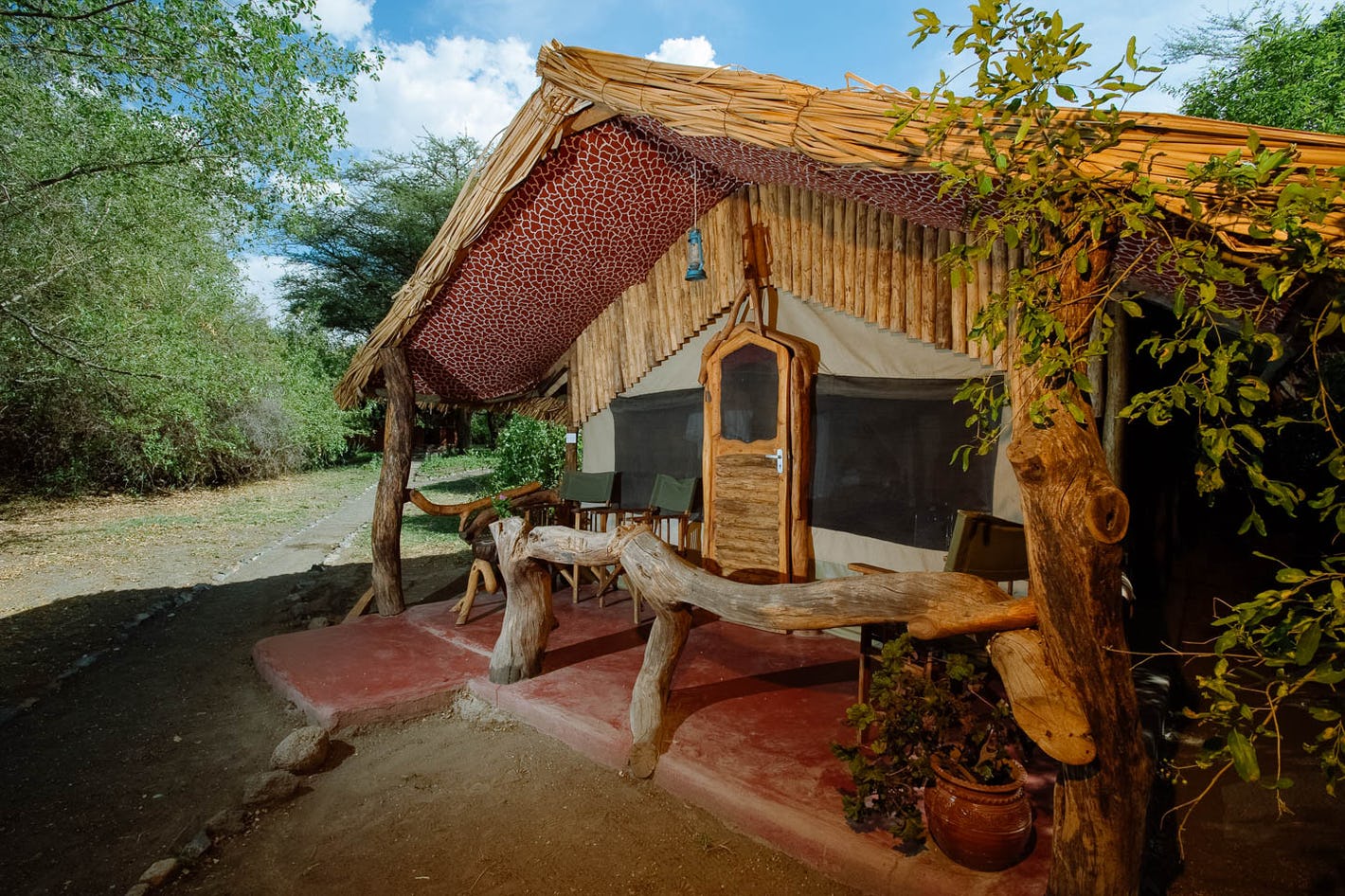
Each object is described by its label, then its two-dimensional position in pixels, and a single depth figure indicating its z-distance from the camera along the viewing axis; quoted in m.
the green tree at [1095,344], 1.49
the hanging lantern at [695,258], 5.48
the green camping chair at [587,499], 6.50
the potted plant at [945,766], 2.34
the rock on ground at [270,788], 3.16
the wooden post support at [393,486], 5.81
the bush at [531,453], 10.92
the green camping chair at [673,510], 5.82
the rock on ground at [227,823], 2.96
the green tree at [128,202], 7.85
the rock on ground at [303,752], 3.41
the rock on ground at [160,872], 2.62
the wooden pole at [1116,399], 3.65
